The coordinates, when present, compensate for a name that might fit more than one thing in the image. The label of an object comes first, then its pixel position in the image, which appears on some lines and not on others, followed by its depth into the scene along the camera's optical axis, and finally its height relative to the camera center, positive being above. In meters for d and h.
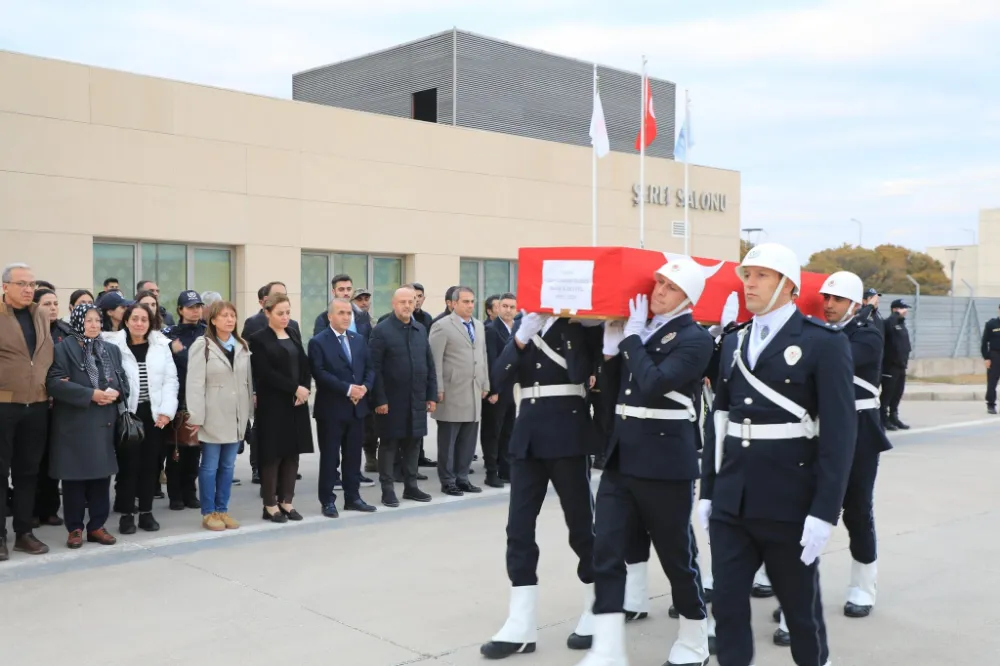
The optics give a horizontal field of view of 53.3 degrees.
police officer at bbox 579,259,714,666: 4.95 -0.84
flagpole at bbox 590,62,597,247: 23.06 +2.39
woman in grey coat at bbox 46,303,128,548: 7.59 -1.02
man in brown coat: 7.37 -0.76
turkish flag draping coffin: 5.25 +0.05
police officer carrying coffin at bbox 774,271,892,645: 6.12 -0.95
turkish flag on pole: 24.03 +4.13
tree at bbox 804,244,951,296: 72.00 +2.00
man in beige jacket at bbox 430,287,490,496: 10.34 -1.02
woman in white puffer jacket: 8.34 -0.85
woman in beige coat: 8.46 -0.96
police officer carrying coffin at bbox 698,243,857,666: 4.16 -0.72
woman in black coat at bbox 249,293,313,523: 8.72 -1.05
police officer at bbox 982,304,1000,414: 19.22 -1.25
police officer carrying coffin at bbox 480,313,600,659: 5.49 -0.90
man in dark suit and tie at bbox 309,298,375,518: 9.08 -0.99
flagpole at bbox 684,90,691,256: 26.08 +3.94
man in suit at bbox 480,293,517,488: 10.88 -1.43
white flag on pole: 22.69 +3.62
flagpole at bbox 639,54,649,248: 24.12 +2.87
